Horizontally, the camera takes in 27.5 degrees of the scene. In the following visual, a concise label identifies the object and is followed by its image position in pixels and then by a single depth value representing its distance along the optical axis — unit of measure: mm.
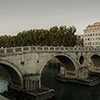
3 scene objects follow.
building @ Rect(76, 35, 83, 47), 77938
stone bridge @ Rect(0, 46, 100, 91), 21953
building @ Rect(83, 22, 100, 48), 65688
